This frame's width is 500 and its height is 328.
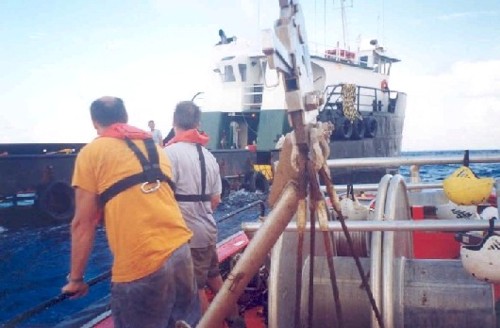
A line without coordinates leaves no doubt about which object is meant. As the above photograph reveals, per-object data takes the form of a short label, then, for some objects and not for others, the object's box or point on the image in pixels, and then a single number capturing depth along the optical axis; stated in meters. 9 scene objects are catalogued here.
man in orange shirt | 2.68
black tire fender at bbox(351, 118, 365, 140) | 24.47
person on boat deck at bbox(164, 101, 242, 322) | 3.78
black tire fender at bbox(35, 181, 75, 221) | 14.19
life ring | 29.67
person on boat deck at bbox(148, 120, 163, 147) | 18.48
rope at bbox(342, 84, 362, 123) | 23.73
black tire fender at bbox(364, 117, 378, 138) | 25.44
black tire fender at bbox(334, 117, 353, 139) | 23.31
